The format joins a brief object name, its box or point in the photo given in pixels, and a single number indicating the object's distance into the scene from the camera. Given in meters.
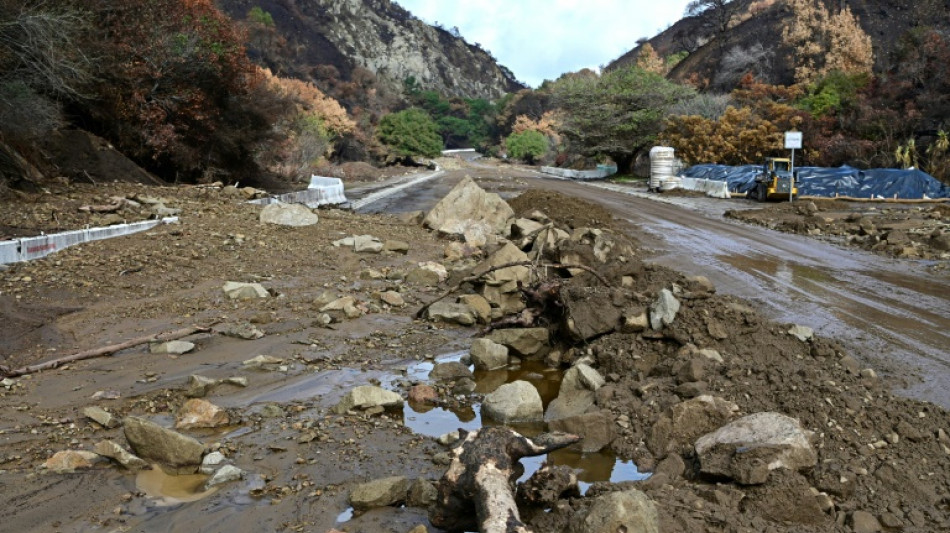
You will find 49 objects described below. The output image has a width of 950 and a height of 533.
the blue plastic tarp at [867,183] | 30.64
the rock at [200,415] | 6.22
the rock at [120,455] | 5.29
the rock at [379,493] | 4.91
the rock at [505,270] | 11.22
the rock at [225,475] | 5.18
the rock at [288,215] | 16.67
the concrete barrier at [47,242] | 11.05
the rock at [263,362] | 7.88
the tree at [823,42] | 57.12
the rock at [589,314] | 8.46
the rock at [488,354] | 8.50
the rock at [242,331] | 8.87
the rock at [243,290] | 10.81
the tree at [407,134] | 75.19
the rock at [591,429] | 6.21
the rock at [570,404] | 6.91
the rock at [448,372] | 8.01
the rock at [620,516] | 4.09
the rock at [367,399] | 6.71
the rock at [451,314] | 10.41
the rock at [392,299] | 11.09
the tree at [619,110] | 51.97
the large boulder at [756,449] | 4.96
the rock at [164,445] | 5.36
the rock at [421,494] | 4.98
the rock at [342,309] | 10.19
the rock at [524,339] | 8.93
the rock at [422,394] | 7.30
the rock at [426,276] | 12.74
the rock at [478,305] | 10.59
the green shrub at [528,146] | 95.88
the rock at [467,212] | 18.50
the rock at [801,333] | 7.73
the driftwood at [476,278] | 9.53
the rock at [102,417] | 6.04
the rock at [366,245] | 15.11
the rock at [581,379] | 7.25
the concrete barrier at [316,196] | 22.73
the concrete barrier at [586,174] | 57.88
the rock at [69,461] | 5.18
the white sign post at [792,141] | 31.00
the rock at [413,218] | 20.09
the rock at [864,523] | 4.54
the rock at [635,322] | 8.11
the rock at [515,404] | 6.89
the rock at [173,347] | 8.12
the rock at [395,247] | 15.45
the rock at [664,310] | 8.02
